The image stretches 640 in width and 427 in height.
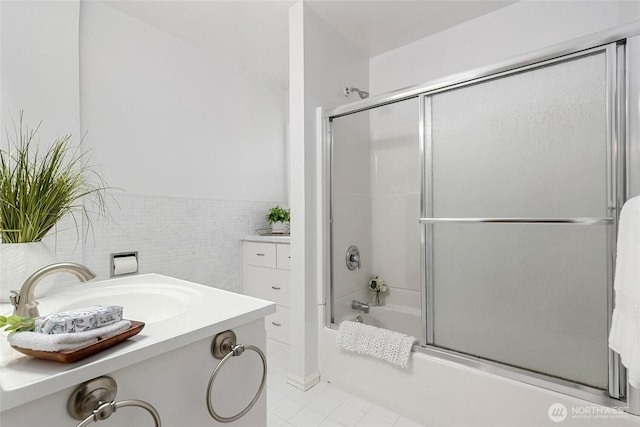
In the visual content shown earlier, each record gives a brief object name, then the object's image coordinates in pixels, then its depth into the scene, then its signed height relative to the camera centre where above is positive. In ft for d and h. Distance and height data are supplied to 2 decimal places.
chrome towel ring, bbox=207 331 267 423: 2.33 -1.09
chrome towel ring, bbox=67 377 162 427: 1.72 -1.04
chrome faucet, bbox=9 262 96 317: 2.23 -0.48
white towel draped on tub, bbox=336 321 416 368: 5.41 -2.36
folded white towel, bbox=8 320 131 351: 1.68 -0.68
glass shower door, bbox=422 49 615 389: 4.13 -0.12
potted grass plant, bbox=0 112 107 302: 2.94 +0.00
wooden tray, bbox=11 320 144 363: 1.68 -0.75
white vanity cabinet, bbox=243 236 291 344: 8.39 -1.73
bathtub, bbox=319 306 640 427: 4.12 -2.80
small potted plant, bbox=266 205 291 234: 9.62 -0.24
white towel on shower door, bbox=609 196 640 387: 3.15 -0.87
